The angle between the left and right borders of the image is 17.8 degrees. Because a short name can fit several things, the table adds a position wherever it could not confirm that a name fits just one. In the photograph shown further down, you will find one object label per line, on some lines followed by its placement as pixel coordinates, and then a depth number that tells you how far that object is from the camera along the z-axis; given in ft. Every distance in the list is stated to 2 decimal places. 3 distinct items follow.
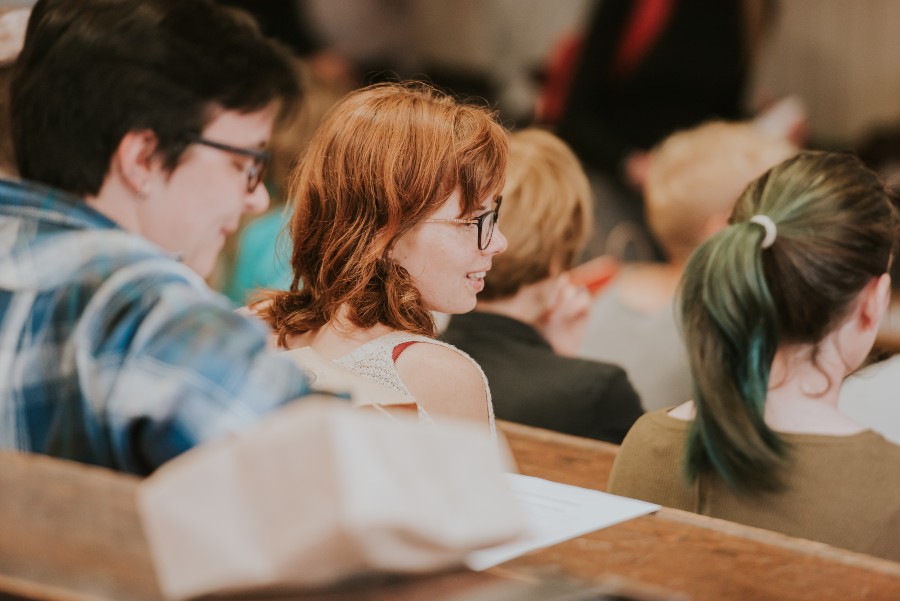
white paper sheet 9.47
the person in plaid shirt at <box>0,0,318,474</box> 9.13
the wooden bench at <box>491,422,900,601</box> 9.32
